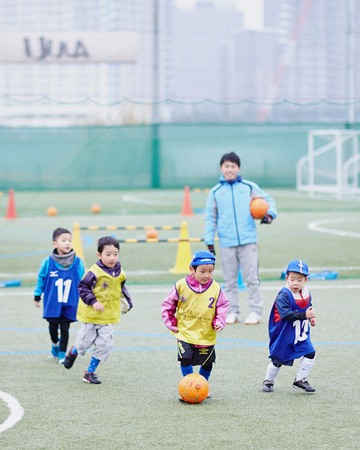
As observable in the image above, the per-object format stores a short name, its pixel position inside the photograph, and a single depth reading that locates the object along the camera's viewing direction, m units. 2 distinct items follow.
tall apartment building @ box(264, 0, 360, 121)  193.38
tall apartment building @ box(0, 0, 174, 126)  165.25
